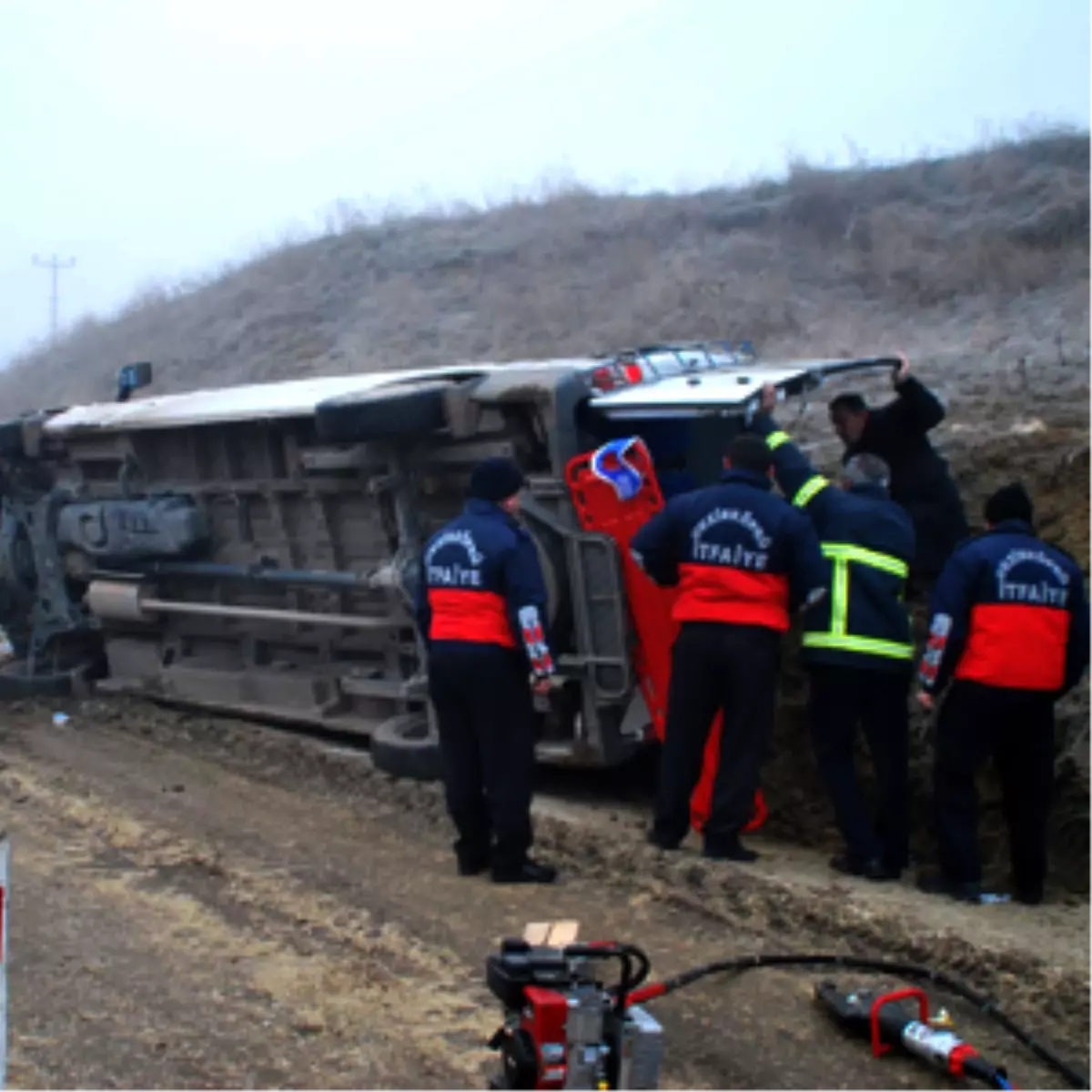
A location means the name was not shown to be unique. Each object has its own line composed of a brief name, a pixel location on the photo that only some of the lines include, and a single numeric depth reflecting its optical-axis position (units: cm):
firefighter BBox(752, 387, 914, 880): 552
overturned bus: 649
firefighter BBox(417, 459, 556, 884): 552
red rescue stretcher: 620
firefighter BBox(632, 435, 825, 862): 546
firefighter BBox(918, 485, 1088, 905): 522
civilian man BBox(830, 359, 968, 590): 661
